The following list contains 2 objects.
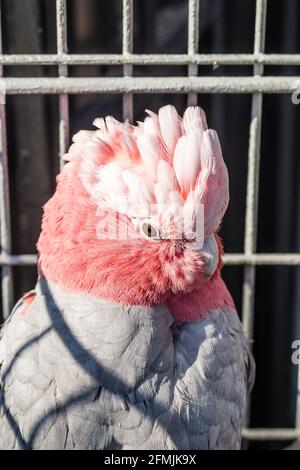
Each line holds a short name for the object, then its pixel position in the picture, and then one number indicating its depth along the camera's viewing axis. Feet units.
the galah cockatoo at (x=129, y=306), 1.23
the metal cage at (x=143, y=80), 1.33
